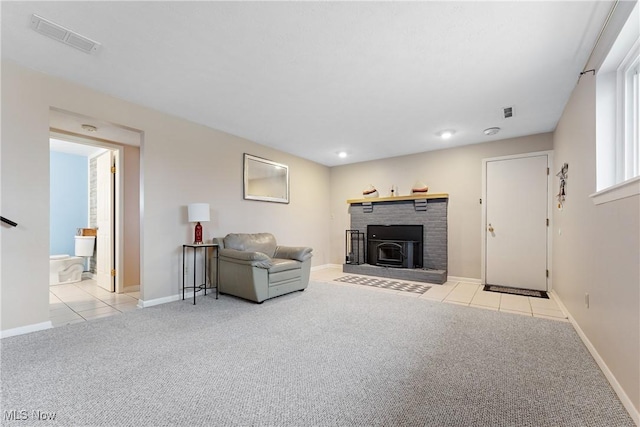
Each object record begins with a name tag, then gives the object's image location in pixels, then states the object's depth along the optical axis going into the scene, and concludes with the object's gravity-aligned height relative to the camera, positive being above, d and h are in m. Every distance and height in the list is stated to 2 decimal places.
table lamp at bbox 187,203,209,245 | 3.50 +0.02
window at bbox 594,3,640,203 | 1.84 +0.73
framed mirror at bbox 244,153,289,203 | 4.59 +0.61
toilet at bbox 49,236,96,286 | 4.52 -0.84
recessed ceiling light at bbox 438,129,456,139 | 4.12 +1.23
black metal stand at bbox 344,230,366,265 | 5.99 -0.73
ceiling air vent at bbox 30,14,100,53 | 1.92 +1.33
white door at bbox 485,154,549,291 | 4.18 -0.12
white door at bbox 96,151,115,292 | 4.26 -0.14
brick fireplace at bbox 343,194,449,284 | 4.99 -0.51
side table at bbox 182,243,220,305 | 3.54 -0.66
